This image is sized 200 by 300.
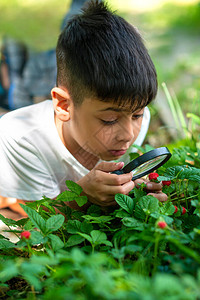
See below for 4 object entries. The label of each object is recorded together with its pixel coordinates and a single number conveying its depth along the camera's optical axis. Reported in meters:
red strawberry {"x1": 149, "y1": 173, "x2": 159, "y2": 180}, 0.59
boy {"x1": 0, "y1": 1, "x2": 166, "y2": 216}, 0.65
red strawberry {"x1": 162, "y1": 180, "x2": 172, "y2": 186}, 0.61
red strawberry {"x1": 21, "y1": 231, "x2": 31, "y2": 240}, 0.48
